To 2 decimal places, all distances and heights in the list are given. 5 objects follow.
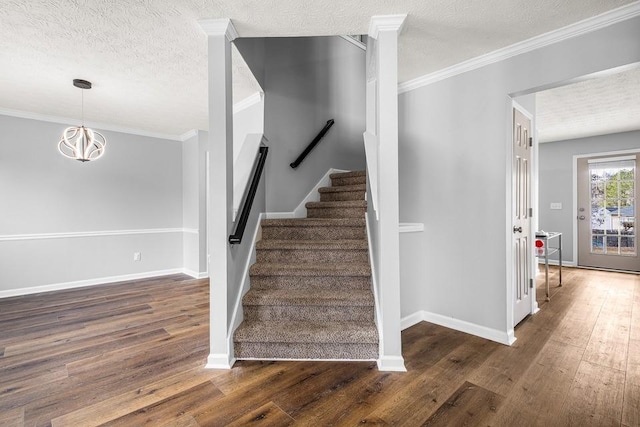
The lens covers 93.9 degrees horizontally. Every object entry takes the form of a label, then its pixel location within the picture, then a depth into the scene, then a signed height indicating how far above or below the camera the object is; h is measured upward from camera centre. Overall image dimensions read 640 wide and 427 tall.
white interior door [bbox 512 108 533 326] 2.68 -0.06
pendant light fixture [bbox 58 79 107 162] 3.26 +0.80
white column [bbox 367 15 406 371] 2.05 +0.17
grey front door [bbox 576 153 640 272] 5.00 -0.02
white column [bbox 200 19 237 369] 2.08 +0.18
